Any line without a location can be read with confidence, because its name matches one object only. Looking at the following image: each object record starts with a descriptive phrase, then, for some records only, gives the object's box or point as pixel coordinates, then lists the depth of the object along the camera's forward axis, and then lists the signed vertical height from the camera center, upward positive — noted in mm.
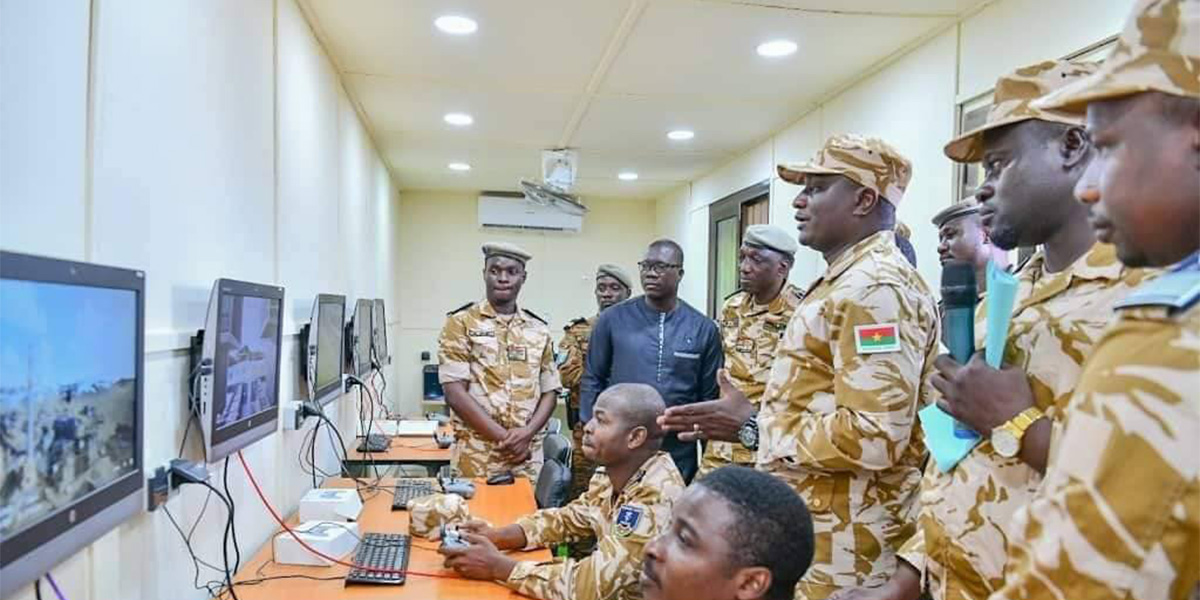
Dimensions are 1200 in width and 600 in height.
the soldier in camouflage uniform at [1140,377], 584 -58
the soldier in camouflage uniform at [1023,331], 1046 -35
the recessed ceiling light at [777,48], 3109 +1122
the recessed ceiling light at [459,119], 4523 +1159
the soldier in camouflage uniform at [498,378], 3225 -350
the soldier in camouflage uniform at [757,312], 2975 -33
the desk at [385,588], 1682 -689
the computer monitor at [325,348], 2504 -181
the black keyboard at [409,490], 2557 -714
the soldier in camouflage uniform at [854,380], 1434 -157
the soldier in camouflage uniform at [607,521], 1656 -561
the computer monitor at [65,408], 841 -149
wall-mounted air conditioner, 7777 +966
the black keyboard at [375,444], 3598 -727
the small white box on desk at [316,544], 1892 -650
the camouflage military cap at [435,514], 2105 -625
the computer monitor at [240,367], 1505 -158
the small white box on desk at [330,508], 2197 -637
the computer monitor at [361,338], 3363 -189
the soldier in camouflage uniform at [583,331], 4586 -188
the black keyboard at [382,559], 1742 -669
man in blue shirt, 3094 -192
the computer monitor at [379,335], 4121 -211
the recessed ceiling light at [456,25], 2916 +1135
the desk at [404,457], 3443 -765
